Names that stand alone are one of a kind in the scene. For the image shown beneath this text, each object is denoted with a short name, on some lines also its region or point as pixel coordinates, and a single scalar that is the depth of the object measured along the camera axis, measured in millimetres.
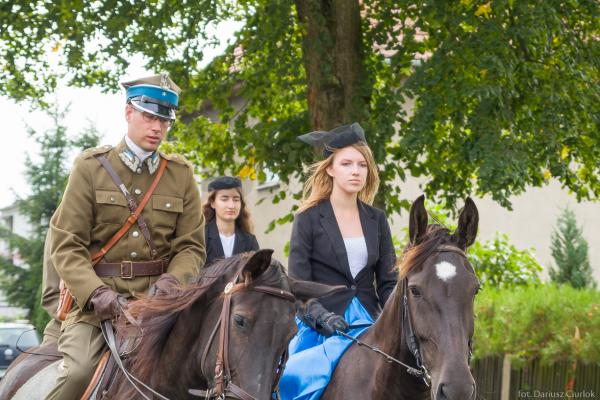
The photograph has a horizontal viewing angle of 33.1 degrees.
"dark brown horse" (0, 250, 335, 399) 4430
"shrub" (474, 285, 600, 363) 13000
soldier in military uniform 5293
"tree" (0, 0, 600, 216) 13484
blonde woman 6520
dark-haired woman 10227
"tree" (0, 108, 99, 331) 30312
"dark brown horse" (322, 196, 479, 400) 5111
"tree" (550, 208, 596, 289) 26969
